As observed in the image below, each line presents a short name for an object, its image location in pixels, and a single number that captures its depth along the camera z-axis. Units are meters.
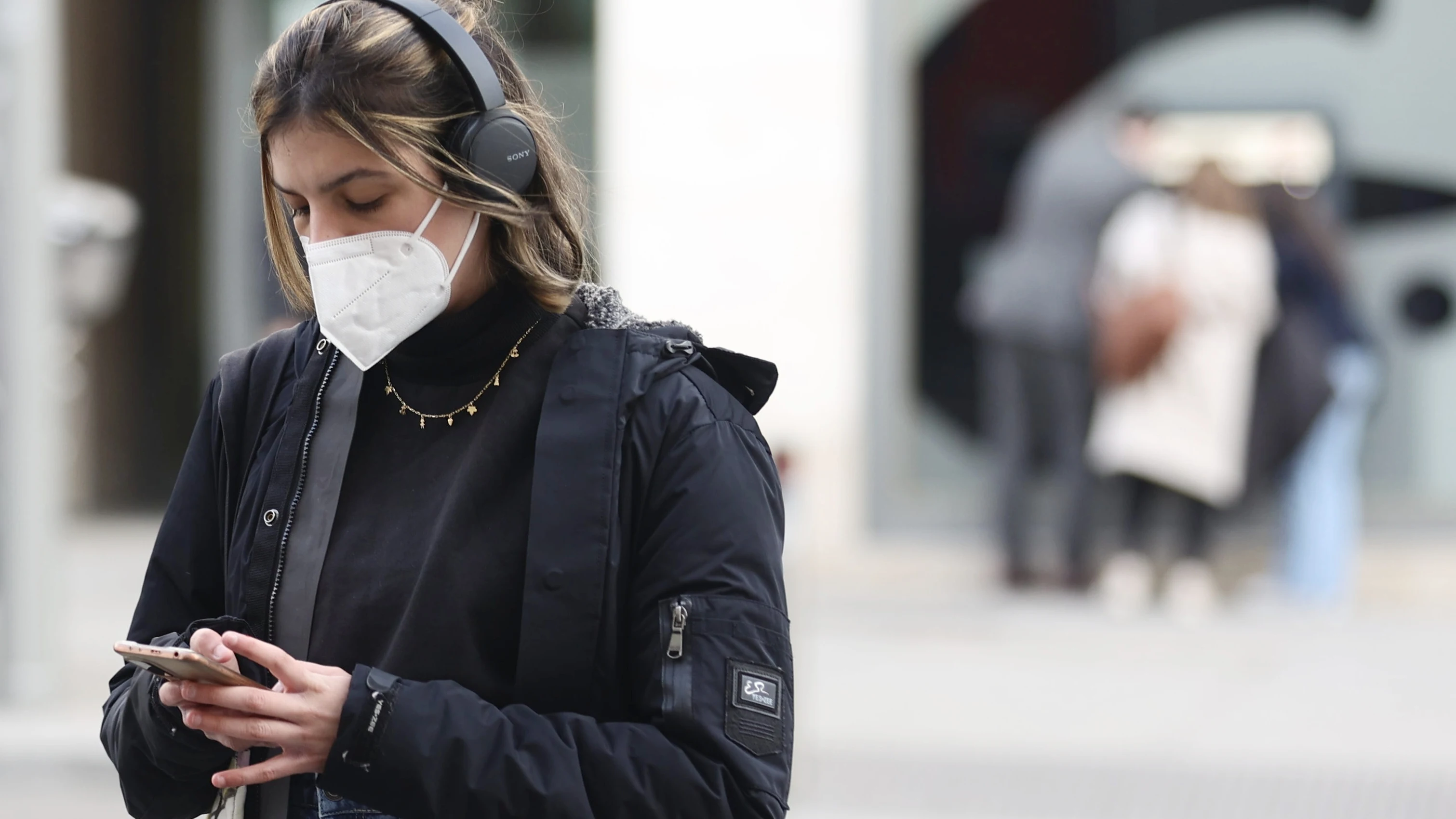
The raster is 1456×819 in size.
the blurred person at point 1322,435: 16.56
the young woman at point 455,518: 3.33
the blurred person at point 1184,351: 15.91
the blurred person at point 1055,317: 16.52
